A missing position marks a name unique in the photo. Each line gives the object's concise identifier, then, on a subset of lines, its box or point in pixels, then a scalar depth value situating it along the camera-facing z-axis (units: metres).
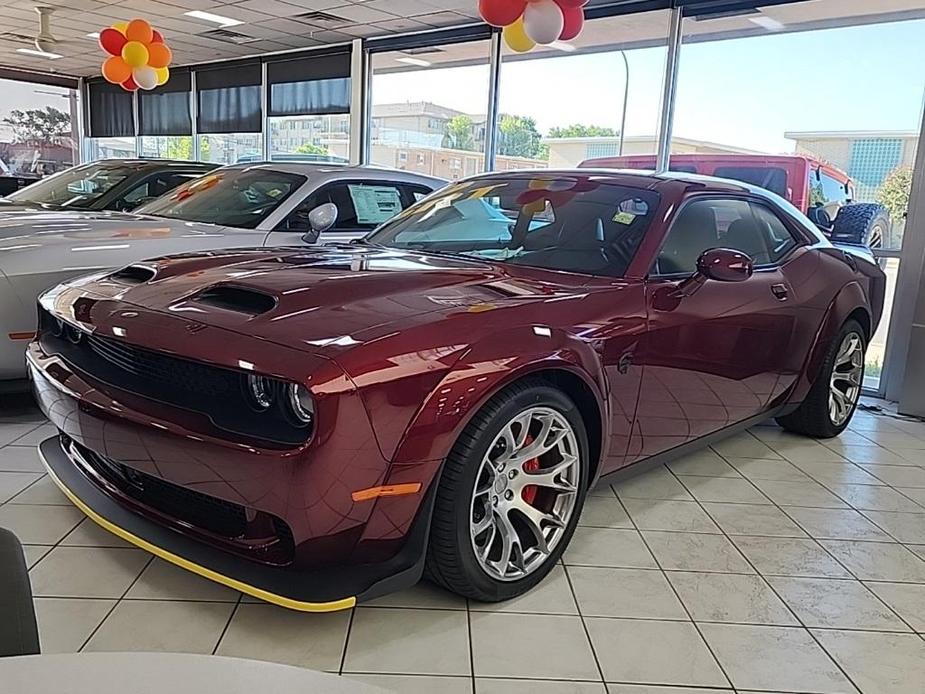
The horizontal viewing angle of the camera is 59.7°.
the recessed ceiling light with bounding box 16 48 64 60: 11.02
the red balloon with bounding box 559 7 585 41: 5.57
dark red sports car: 1.85
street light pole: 7.02
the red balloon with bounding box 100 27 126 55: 7.79
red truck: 5.57
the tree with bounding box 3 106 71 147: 13.34
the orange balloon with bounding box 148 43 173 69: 7.92
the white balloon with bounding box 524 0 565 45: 5.28
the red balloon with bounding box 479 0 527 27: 5.38
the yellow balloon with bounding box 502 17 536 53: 5.86
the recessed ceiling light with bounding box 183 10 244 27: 8.17
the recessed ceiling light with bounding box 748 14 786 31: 6.18
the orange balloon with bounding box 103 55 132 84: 7.93
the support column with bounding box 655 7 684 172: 6.52
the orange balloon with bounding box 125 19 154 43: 7.77
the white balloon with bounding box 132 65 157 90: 7.96
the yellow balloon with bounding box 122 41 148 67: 7.79
